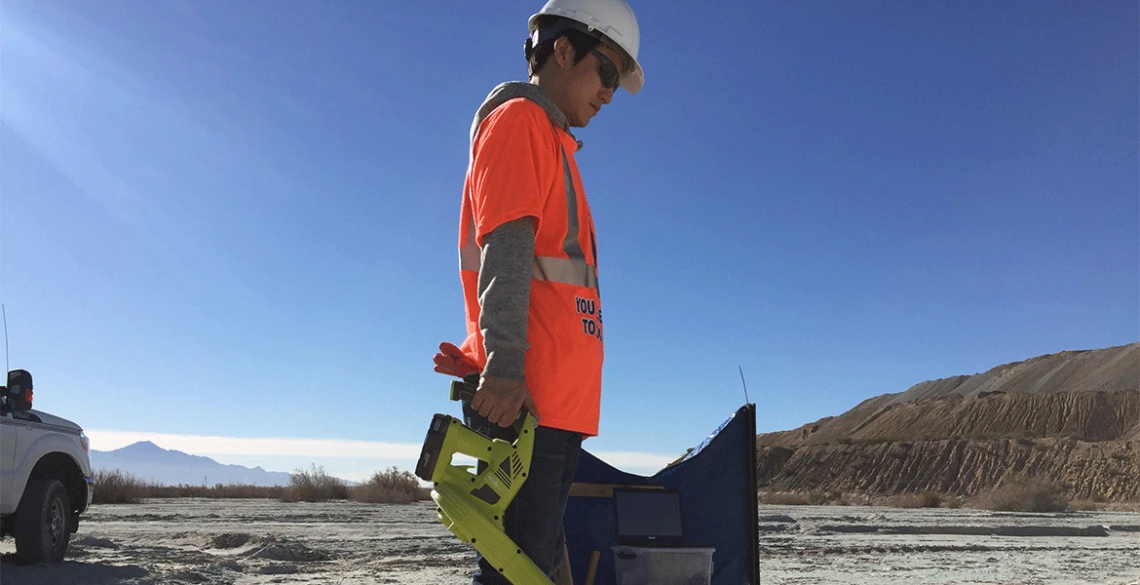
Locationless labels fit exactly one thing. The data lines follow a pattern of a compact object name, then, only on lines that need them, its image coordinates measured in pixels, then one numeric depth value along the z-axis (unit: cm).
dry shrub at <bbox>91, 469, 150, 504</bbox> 1688
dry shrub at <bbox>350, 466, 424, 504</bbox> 1947
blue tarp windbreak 406
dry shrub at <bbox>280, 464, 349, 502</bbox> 1906
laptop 375
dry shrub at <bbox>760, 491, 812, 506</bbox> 3312
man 198
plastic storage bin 350
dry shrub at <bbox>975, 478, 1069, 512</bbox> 2395
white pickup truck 626
